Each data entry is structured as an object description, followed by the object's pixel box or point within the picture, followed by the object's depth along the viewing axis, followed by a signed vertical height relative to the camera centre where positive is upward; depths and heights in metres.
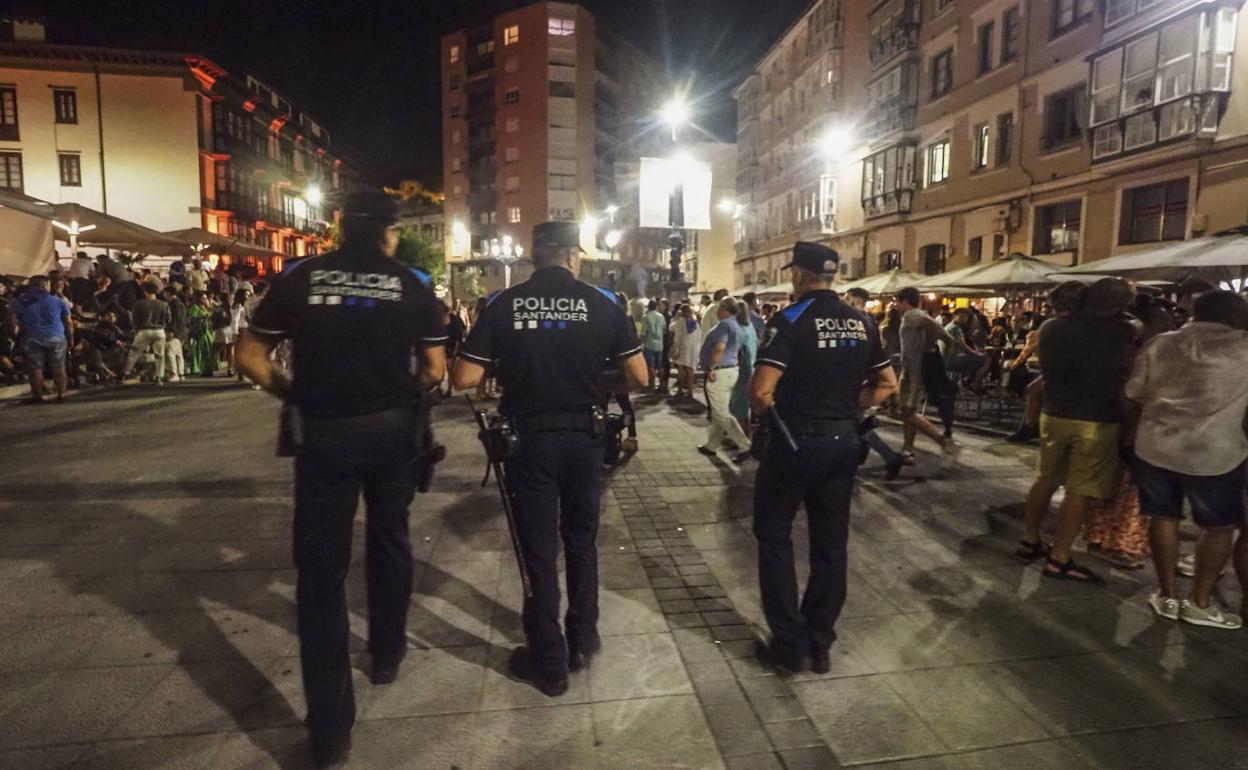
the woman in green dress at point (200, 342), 15.51 -0.80
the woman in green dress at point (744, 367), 8.09 -0.61
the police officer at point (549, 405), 3.17 -0.42
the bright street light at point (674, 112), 13.29 +3.66
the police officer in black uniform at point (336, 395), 2.68 -0.33
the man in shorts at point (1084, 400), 4.39 -0.51
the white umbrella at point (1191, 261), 8.38 +0.71
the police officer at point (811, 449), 3.37 -0.63
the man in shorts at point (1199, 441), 3.82 -0.66
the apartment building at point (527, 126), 59.34 +15.53
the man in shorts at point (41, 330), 10.44 -0.40
